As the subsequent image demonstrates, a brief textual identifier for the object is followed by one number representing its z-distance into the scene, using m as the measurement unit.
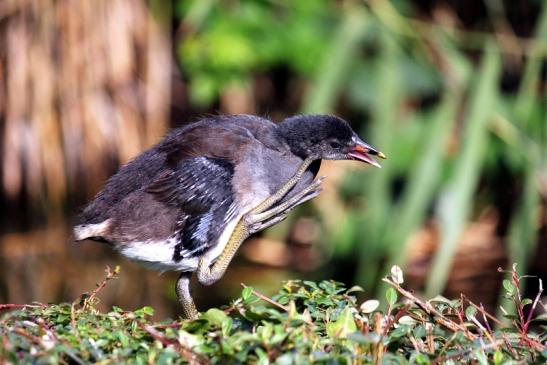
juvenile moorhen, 6.84
